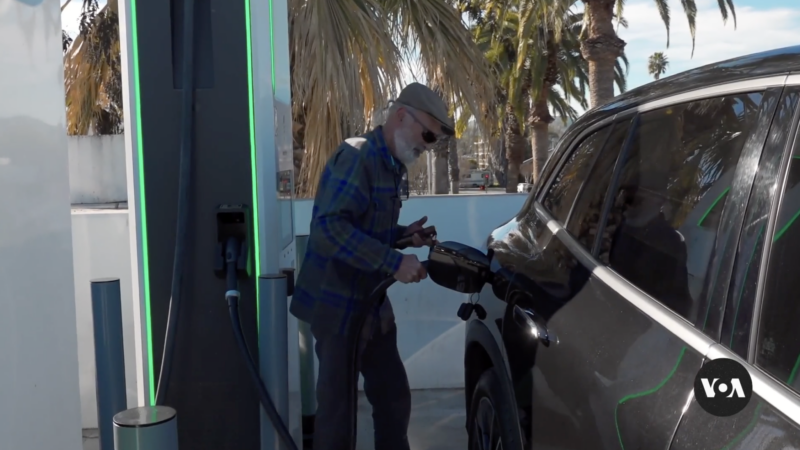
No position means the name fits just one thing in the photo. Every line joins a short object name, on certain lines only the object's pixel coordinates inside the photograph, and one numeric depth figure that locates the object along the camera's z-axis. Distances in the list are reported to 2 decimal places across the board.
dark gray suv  1.36
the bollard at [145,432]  1.69
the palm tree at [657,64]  58.51
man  2.93
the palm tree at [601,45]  12.18
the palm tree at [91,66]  9.73
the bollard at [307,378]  4.20
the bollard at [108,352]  2.51
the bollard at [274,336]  2.62
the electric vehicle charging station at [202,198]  2.76
